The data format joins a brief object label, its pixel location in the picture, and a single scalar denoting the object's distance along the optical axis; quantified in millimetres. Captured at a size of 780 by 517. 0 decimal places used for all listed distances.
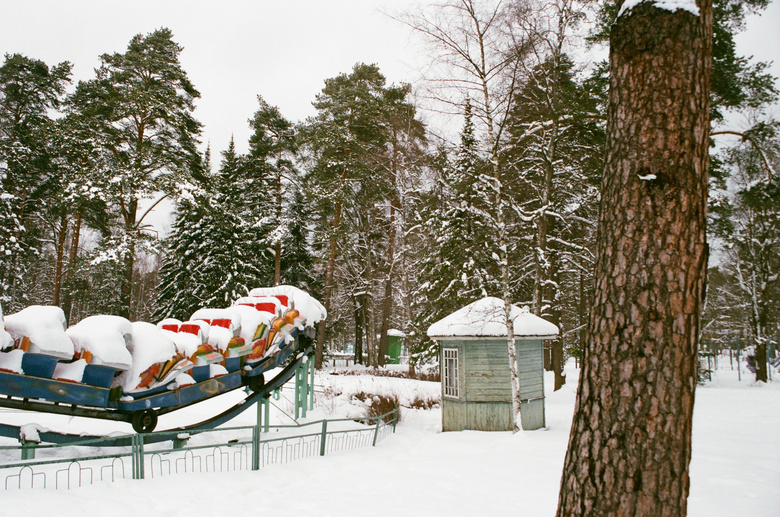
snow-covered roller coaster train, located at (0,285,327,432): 6109
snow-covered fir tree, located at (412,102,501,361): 19984
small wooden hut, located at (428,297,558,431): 12156
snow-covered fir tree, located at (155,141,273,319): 26328
